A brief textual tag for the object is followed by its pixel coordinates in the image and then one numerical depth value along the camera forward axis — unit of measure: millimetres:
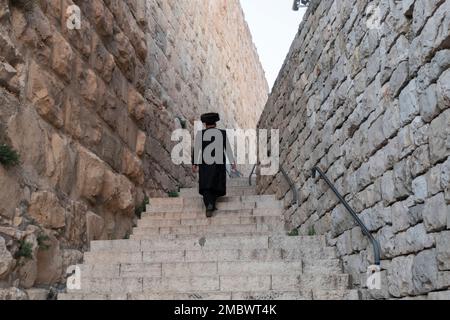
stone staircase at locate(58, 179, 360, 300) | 3791
